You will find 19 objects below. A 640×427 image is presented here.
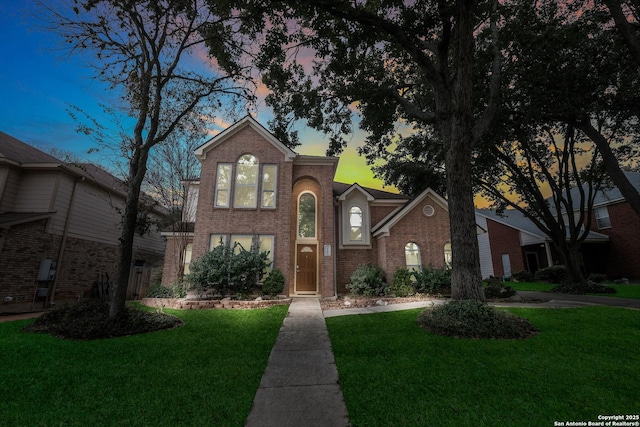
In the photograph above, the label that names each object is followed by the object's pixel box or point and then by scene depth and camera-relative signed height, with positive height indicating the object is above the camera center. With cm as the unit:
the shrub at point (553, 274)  2014 -32
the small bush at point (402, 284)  1267 -71
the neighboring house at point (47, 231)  1034 +161
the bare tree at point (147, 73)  753 +621
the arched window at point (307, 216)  1488 +291
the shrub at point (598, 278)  1961 -58
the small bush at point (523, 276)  2259 -53
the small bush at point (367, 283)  1312 -67
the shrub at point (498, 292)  1180 -97
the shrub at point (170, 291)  1231 -102
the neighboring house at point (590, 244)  2052 +221
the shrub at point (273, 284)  1162 -64
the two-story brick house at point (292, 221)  1330 +251
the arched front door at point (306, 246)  1434 +123
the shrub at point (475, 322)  579 -118
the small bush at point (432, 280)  1270 -50
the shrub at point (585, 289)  1360 -96
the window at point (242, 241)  1294 +134
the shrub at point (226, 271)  1111 -9
